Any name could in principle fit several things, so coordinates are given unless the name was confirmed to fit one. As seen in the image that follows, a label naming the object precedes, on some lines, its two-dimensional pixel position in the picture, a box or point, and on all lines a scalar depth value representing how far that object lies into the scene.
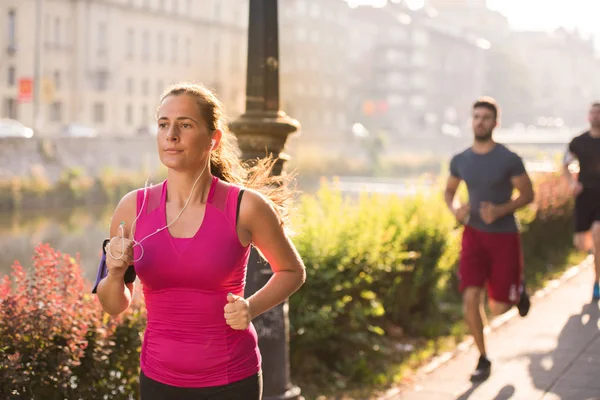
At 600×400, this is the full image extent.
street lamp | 5.59
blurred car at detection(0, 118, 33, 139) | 55.98
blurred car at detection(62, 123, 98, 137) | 64.44
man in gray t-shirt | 7.05
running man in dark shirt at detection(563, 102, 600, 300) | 9.91
